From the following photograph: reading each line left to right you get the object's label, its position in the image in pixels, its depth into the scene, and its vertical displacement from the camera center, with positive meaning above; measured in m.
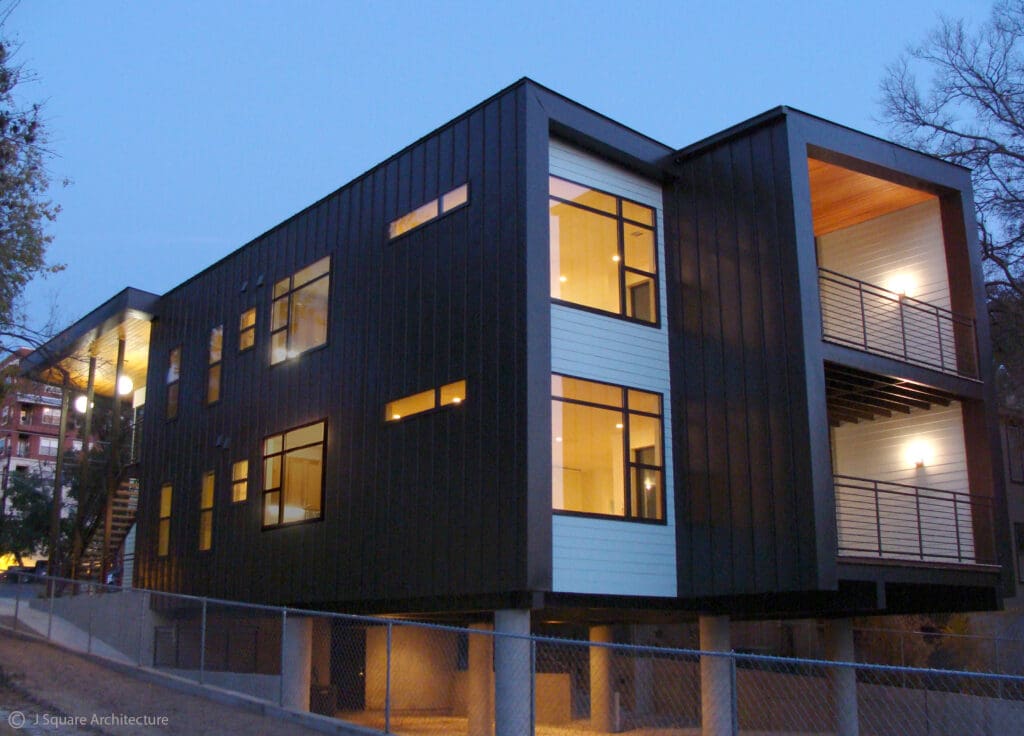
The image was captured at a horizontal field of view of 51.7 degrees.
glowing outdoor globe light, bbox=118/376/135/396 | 24.83 +4.95
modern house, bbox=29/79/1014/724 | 13.66 +3.02
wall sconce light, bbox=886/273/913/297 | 17.25 +5.05
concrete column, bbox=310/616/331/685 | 20.83 -1.09
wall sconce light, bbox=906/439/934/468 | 16.62 +2.25
